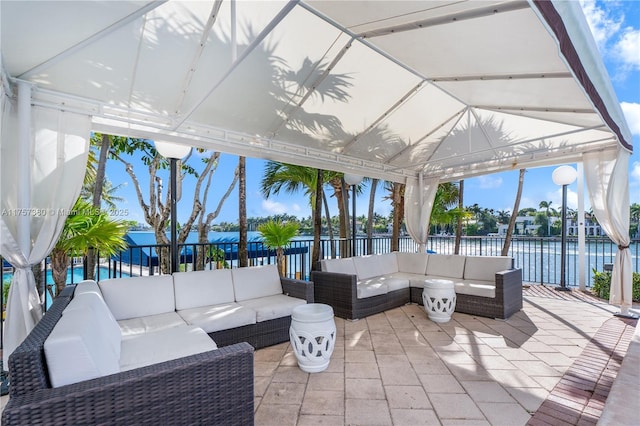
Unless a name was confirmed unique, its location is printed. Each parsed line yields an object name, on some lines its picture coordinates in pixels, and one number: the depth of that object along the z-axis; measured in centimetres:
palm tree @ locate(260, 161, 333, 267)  776
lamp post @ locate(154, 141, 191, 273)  443
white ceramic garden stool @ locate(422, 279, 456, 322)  443
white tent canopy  243
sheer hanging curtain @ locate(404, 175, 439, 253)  719
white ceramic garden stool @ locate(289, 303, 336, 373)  293
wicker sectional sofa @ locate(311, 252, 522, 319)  464
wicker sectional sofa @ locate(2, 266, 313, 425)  138
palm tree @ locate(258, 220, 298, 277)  613
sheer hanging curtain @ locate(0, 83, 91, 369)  275
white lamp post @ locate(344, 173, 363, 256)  628
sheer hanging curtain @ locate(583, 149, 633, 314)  468
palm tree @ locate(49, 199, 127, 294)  340
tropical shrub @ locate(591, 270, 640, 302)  556
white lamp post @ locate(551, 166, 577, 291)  648
